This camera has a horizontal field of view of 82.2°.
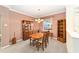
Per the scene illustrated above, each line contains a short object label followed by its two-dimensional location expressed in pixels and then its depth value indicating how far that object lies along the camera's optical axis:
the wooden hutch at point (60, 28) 1.90
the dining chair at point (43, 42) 1.50
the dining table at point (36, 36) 1.43
